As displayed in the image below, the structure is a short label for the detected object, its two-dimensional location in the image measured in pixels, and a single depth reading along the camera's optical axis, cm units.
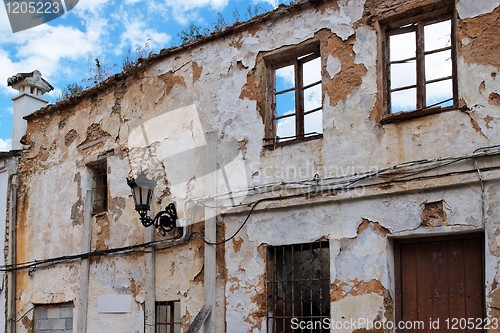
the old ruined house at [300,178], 613
